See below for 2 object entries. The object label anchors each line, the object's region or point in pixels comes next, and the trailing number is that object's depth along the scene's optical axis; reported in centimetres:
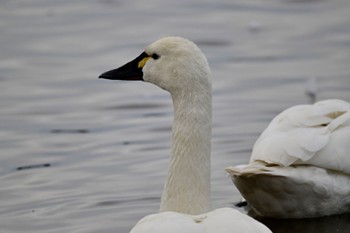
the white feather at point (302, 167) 1552
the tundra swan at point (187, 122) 1369
